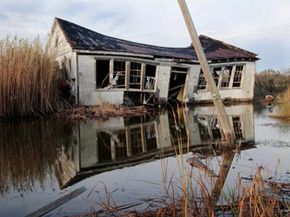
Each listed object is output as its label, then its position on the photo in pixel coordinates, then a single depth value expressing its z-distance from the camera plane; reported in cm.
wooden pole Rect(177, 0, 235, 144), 678
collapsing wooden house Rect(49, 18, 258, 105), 1641
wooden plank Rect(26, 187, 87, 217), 352
